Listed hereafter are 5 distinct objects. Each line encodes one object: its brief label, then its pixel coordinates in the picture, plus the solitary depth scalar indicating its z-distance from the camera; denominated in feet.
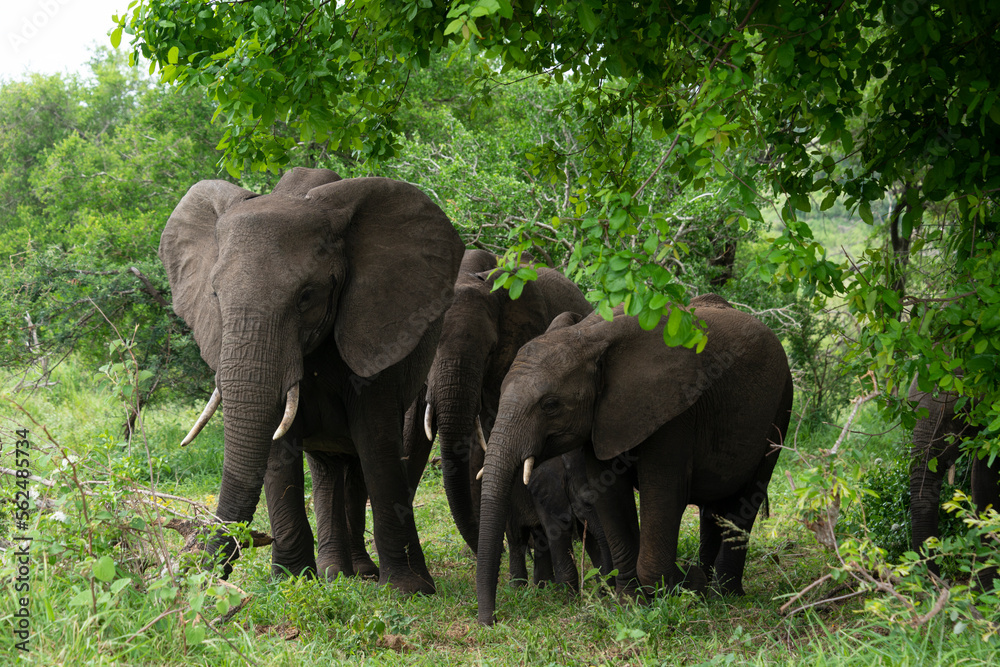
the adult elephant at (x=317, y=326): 33.30
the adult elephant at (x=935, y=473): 41.91
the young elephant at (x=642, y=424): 36.17
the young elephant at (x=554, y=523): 43.21
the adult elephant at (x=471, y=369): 43.57
